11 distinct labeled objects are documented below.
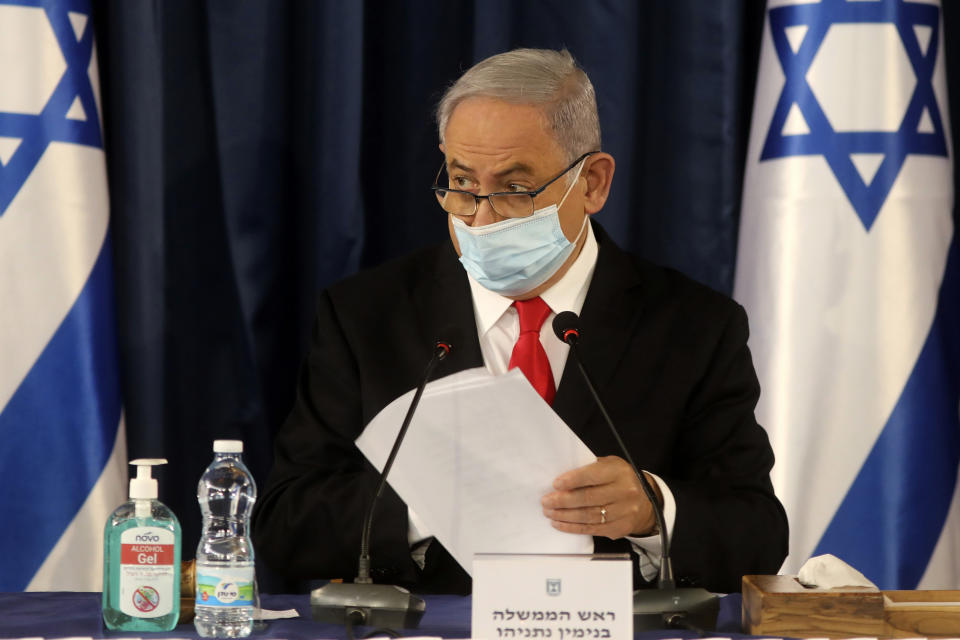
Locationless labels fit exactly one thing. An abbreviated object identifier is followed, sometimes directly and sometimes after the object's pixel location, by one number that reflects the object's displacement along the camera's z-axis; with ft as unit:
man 20.37
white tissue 19.12
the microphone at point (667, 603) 18.99
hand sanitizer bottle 18.93
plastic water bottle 18.82
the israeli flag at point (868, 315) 22.13
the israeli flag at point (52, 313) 21.85
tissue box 18.86
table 18.89
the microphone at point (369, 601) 18.98
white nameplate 18.50
